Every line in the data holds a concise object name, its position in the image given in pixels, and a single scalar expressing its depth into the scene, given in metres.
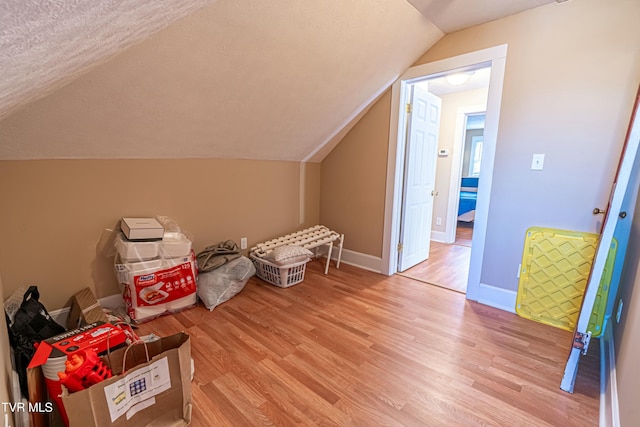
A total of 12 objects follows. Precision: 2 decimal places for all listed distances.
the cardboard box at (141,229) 1.94
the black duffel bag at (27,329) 1.35
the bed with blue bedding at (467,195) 6.00
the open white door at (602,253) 1.38
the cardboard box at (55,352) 1.08
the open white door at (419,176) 2.92
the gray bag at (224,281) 2.25
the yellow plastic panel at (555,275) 1.96
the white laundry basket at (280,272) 2.63
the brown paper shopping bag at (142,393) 0.99
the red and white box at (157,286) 1.95
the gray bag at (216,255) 2.33
